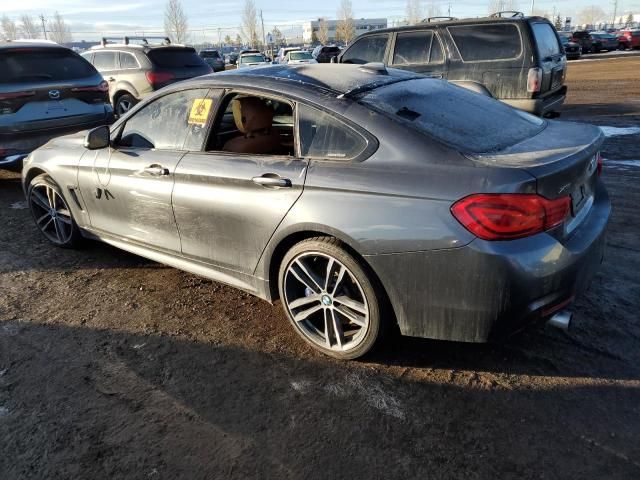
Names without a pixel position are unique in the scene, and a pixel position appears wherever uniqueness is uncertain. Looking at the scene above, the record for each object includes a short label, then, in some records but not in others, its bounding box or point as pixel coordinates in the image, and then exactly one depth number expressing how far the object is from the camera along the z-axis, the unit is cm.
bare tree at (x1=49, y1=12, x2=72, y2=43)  11025
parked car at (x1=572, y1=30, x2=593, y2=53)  3812
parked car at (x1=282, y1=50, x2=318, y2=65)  2738
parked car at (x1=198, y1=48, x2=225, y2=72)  2868
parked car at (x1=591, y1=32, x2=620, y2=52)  3800
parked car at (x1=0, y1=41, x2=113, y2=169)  630
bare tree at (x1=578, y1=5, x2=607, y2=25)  16212
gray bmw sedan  247
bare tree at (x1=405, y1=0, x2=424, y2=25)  11002
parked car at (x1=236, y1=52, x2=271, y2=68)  2988
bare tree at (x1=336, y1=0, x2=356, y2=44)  9631
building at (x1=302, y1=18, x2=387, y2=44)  12300
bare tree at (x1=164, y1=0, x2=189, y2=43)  8394
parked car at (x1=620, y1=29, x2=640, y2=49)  3666
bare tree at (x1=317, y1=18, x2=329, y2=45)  10536
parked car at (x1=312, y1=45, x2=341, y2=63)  3009
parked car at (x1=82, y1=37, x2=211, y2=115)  1153
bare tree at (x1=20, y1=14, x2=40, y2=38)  10761
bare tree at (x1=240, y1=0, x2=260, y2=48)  9588
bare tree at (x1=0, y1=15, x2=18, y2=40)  10856
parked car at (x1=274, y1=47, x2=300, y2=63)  2982
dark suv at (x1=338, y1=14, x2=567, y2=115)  775
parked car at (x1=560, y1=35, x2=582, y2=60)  3175
